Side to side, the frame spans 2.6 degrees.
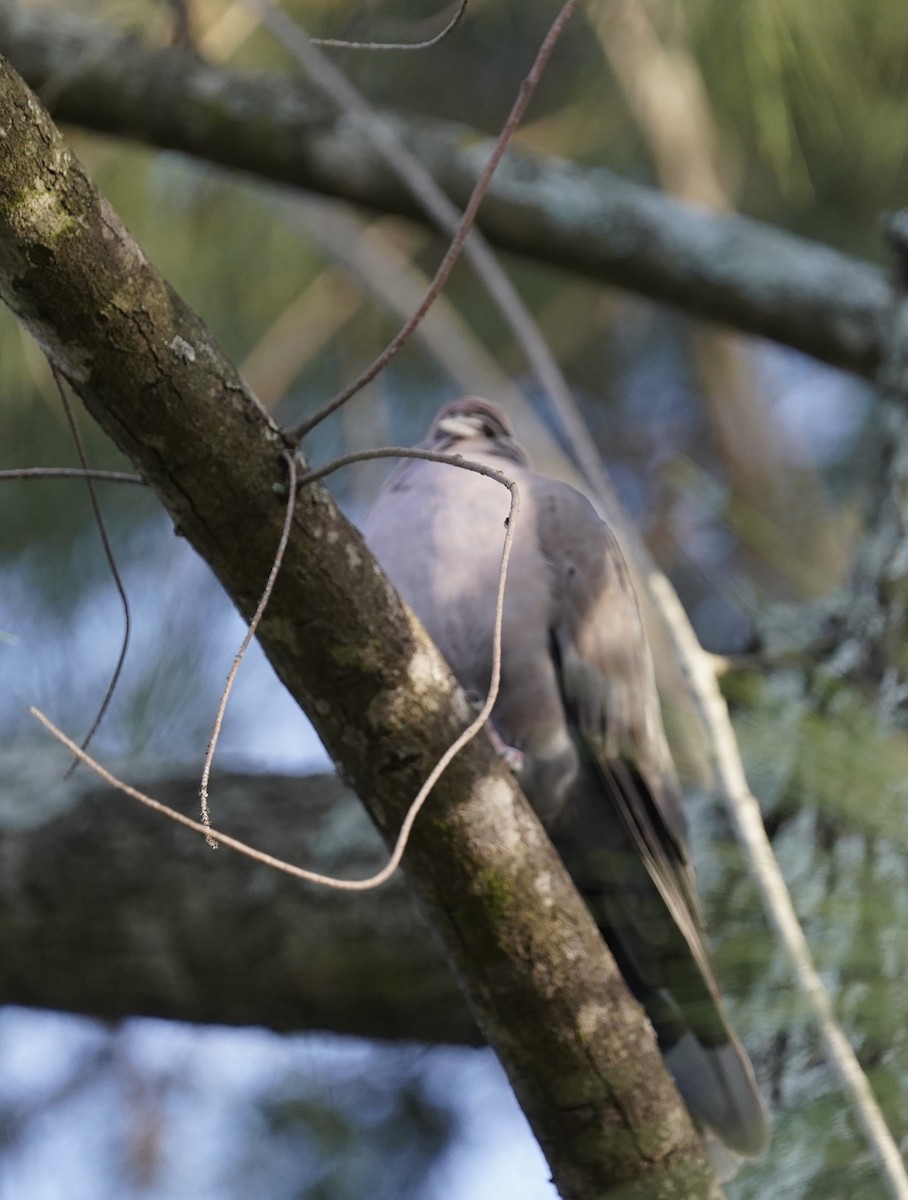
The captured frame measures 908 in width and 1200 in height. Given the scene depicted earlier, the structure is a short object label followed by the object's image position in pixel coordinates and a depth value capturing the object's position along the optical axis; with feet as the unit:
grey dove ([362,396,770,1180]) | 21.06
